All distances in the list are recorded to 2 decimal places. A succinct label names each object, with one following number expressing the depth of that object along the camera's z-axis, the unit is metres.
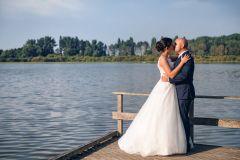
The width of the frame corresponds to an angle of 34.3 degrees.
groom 8.87
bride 8.88
